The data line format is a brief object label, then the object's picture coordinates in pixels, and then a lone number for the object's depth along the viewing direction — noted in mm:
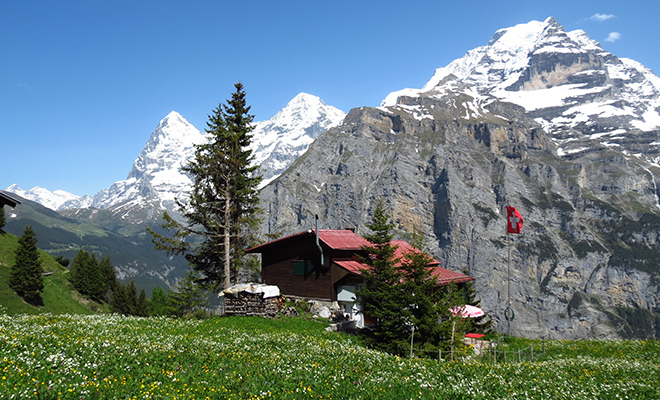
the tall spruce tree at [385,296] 21500
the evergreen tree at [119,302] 88062
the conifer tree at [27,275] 56438
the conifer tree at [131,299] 89731
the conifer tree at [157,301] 121919
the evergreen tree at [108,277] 98512
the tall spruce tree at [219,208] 34438
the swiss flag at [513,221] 32325
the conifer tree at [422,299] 20672
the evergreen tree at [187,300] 48844
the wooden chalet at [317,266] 36188
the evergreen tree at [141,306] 94069
